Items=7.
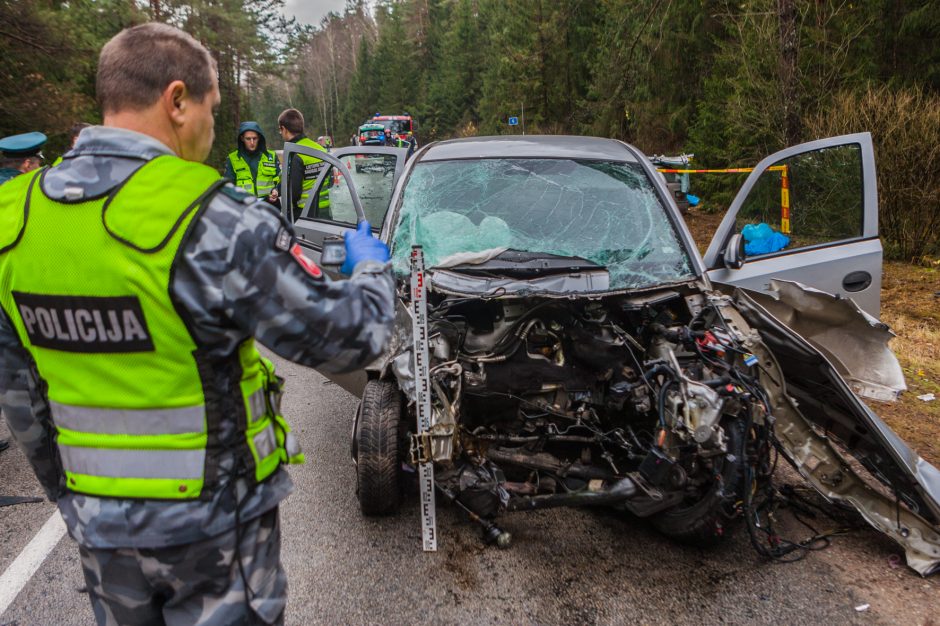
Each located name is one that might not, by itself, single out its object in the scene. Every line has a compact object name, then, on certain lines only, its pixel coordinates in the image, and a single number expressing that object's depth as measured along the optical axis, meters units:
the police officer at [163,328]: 1.31
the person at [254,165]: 7.38
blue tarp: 4.50
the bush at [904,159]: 8.08
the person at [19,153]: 4.71
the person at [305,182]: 5.84
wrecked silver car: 3.00
